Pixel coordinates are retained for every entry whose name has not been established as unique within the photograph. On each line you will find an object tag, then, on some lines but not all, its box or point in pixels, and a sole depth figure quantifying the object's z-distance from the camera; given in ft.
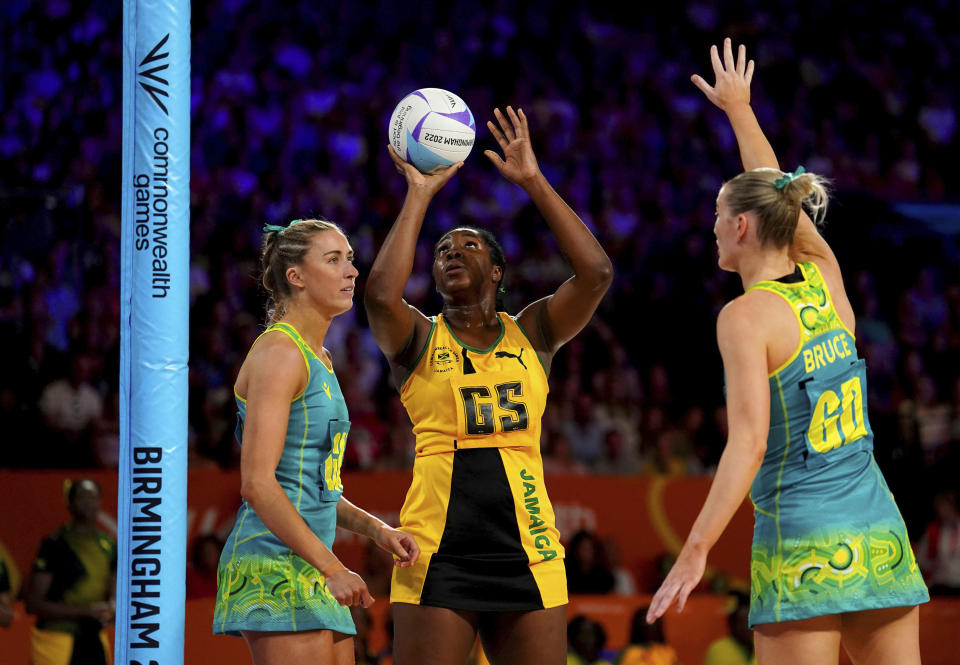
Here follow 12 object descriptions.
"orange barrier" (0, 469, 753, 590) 45.60
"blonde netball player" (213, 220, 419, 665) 22.15
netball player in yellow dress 25.82
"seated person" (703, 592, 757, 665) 48.65
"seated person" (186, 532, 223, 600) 46.39
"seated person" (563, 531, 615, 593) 50.55
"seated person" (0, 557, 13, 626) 41.65
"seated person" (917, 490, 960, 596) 53.98
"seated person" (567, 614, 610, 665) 46.60
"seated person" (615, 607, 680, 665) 46.75
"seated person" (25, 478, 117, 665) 42.50
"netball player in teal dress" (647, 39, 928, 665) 20.15
